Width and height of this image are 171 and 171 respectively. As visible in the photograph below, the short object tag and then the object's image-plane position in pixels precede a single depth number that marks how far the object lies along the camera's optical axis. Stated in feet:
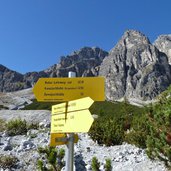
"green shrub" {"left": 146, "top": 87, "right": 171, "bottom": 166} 13.64
